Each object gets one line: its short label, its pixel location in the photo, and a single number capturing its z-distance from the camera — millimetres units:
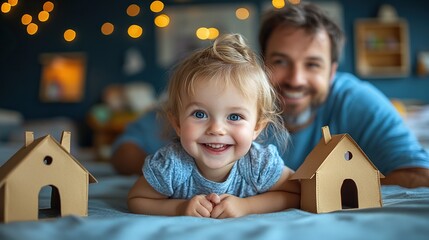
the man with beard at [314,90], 1617
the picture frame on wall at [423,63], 4250
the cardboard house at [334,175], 1006
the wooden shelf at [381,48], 4355
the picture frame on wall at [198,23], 4562
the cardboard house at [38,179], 868
